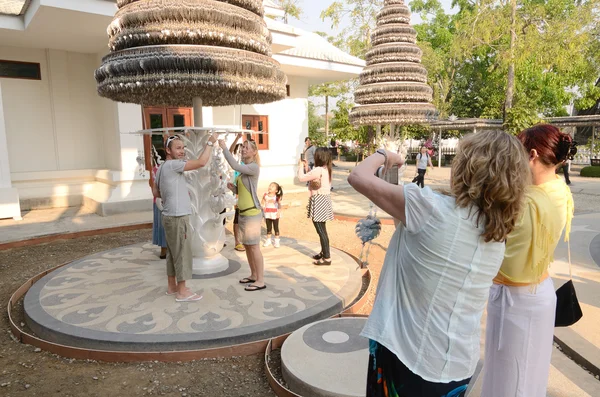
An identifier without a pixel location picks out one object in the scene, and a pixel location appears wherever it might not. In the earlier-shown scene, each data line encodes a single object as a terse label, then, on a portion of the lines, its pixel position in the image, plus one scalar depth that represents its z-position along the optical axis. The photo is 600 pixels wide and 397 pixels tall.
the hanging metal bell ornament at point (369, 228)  2.30
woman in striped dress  5.37
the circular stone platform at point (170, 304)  3.55
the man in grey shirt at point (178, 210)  4.05
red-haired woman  1.91
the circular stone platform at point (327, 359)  2.78
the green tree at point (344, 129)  25.41
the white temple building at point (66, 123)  9.01
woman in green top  4.35
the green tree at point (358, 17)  23.69
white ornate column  4.99
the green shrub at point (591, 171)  17.92
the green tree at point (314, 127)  30.73
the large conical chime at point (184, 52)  3.98
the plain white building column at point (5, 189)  8.81
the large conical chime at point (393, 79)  8.05
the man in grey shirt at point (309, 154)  12.72
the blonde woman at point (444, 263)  1.45
